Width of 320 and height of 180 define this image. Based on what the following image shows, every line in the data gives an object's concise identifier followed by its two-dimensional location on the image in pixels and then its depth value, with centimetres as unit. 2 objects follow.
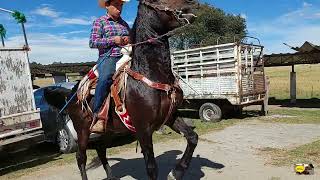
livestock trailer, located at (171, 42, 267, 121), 1530
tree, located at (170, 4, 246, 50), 4438
